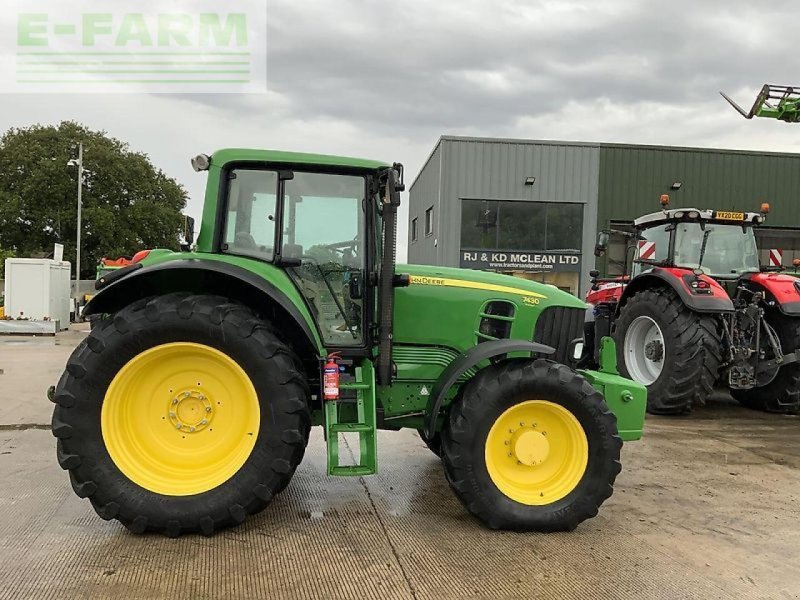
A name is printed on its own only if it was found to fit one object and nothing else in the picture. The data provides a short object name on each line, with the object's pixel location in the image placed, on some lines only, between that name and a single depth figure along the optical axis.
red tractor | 6.22
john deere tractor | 3.25
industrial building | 17.88
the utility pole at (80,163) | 25.36
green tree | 33.97
